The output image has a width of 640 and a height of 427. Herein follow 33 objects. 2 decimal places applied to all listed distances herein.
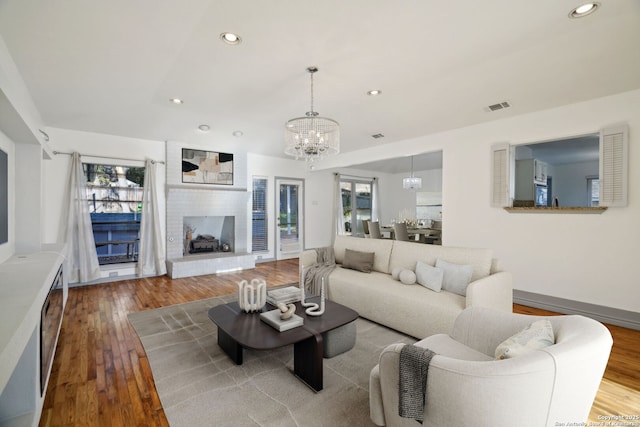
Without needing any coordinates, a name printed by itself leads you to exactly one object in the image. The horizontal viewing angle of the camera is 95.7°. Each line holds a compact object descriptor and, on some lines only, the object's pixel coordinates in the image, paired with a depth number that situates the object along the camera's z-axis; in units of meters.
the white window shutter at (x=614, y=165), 3.28
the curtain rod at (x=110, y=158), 4.71
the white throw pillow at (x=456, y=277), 2.88
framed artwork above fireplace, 5.89
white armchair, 1.07
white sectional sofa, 2.62
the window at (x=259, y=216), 7.04
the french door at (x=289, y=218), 7.34
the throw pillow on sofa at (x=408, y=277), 3.19
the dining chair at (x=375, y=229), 6.73
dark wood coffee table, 2.05
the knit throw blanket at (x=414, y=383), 1.25
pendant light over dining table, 7.28
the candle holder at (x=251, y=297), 2.56
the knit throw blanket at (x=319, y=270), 3.84
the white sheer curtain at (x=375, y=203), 9.39
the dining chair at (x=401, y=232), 5.94
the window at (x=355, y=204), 8.72
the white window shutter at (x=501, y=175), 4.14
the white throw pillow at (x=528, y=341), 1.27
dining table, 6.10
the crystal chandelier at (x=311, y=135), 3.28
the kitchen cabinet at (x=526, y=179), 4.67
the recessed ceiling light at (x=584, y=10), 2.13
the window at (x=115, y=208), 5.15
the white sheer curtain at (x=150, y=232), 5.37
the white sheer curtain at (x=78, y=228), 4.71
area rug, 1.82
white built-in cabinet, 1.14
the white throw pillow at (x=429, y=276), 2.98
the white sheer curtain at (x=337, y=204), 8.25
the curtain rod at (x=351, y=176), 8.33
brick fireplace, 5.65
